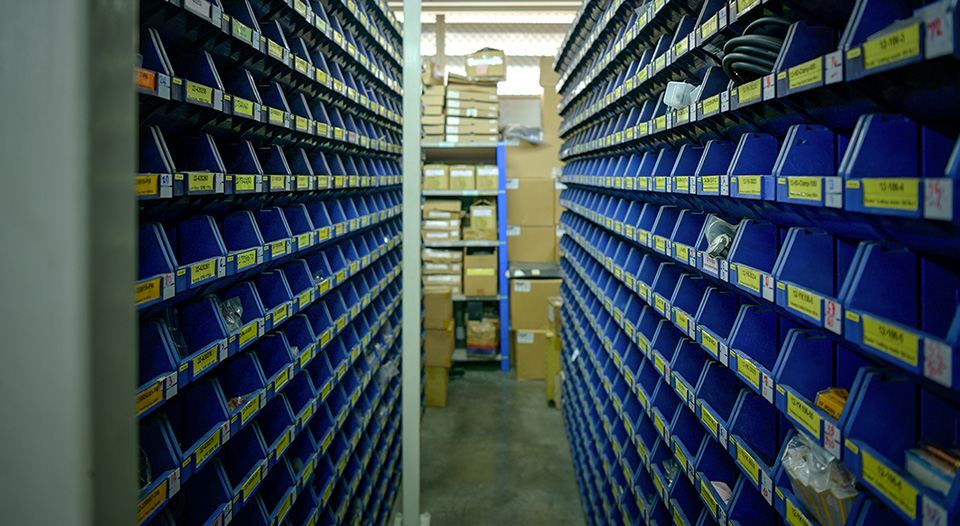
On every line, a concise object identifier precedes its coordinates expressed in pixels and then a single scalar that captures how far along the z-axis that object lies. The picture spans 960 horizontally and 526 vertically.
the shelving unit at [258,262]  1.79
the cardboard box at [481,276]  7.47
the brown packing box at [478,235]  7.56
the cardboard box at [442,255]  7.54
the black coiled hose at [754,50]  1.78
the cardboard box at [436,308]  6.69
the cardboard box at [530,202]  8.07
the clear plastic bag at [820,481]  1.46
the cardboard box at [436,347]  6.57
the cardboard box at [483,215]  7.53
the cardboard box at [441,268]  7.54
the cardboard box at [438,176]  7.49
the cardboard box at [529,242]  8.16
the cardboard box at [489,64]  7.46
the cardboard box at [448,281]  7.54
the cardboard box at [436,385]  6.62
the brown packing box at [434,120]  7.52
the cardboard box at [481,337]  7.55
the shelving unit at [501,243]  7.50
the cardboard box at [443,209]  7.54
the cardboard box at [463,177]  7.52
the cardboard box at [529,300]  7.42
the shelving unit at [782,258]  1.23
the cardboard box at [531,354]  7.27
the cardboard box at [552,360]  6.37
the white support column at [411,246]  3.19
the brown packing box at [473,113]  7.53
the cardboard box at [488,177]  7.47
